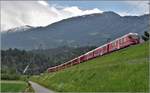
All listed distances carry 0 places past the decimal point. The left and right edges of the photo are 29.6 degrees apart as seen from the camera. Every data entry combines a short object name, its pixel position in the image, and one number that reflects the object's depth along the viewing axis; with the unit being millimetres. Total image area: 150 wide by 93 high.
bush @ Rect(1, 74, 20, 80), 75039
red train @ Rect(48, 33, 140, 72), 52450
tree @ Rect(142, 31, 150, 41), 54180
